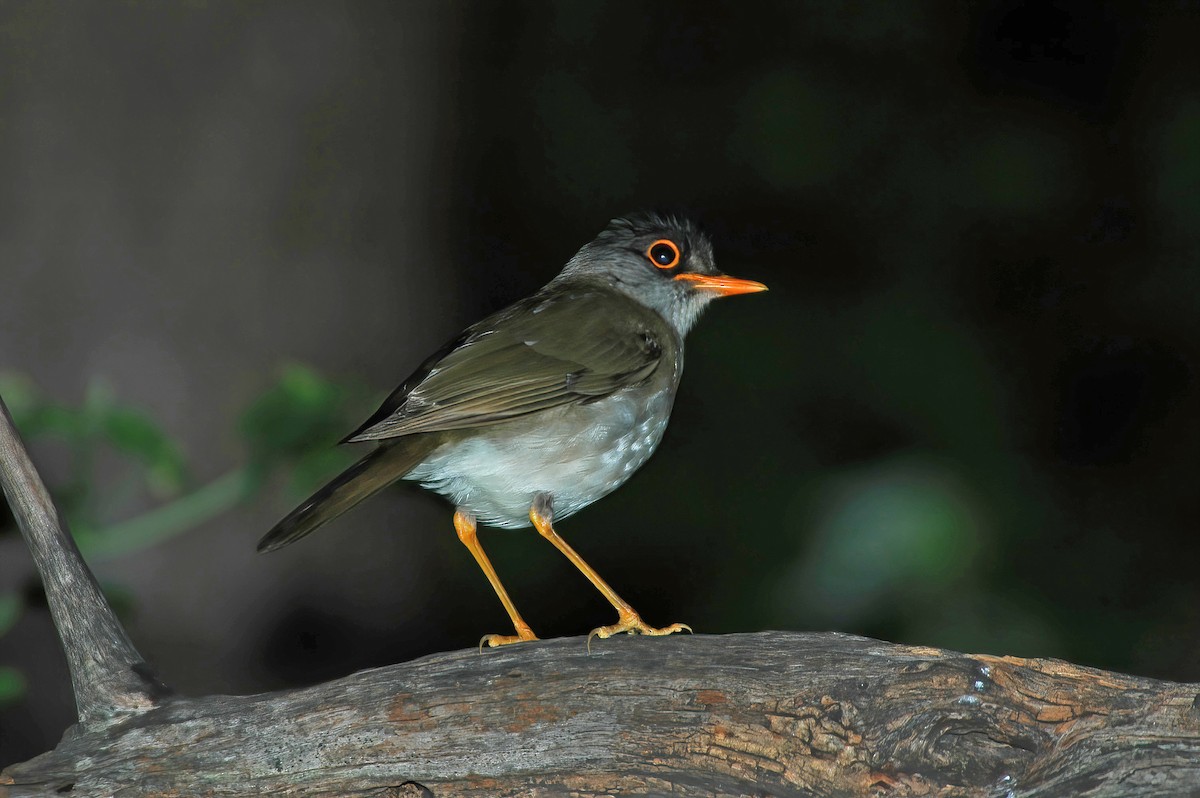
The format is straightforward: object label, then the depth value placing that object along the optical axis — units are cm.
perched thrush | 718
